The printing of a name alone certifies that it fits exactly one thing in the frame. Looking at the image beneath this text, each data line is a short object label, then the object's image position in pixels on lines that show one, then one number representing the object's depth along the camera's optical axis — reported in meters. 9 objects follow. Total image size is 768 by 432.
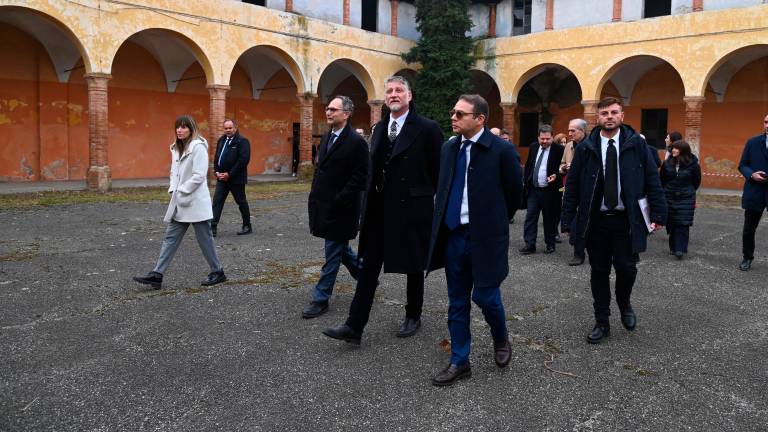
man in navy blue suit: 3.39
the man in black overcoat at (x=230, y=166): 8.55
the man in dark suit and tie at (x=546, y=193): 7.79
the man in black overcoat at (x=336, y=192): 4.55
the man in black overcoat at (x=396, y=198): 3.86
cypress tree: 21.19
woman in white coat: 5.39
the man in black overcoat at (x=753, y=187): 6.63
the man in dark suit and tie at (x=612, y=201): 4.16
